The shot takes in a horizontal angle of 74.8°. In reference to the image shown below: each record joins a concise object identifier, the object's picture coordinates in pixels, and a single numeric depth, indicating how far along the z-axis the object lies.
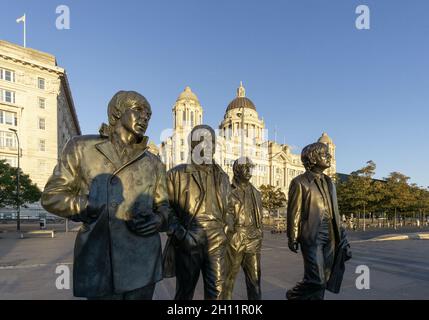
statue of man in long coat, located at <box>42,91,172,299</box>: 2.08
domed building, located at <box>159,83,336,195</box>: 63.27
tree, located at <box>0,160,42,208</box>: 21.86
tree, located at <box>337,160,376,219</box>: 27.66
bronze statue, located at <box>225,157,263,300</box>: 4.39
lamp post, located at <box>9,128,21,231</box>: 22.03
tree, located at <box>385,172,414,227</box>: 30.11
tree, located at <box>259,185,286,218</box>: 41.74
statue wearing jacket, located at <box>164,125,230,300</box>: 3.36
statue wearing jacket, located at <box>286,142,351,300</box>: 4.02
